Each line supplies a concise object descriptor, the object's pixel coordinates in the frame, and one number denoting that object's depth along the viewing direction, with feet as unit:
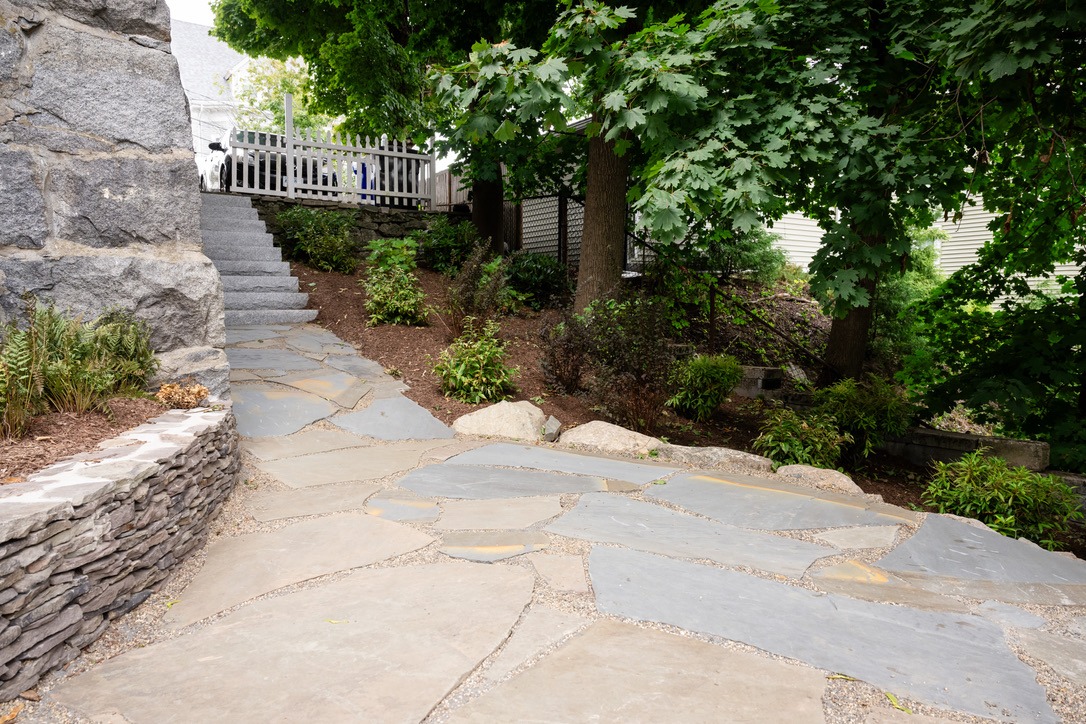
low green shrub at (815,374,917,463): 18.01
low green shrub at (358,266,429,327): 23.21
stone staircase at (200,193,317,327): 23.27
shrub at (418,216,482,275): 30.27
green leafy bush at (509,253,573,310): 29.35
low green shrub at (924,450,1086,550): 13.17
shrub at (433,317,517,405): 18.16
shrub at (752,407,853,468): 16.20
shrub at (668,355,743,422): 21.30
